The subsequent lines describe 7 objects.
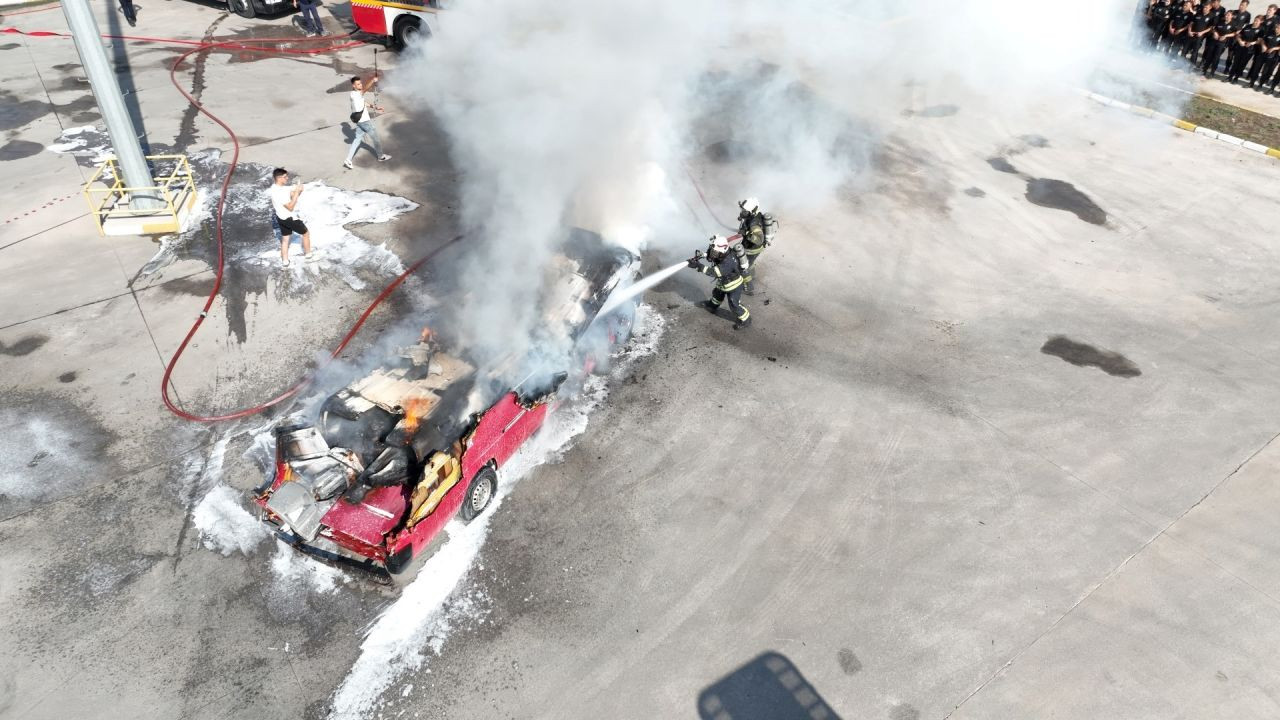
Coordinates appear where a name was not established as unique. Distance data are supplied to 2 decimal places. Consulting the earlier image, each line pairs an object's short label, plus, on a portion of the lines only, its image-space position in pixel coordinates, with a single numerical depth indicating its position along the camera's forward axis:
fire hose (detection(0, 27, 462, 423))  7.45
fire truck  14.84
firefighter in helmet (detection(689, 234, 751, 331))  8.28
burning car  5.61
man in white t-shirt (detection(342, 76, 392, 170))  11.17
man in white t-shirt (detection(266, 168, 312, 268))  9.10
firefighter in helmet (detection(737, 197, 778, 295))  8.52
